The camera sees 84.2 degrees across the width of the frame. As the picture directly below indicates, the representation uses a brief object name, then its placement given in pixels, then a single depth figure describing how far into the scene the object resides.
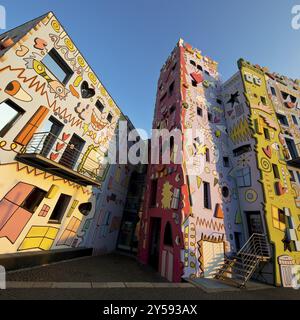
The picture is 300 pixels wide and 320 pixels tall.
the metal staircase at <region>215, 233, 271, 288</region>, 9.23
